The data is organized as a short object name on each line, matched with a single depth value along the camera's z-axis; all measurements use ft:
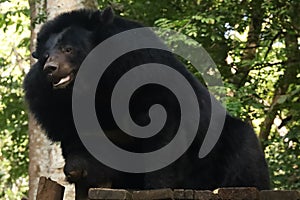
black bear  22.09
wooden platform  15.90
